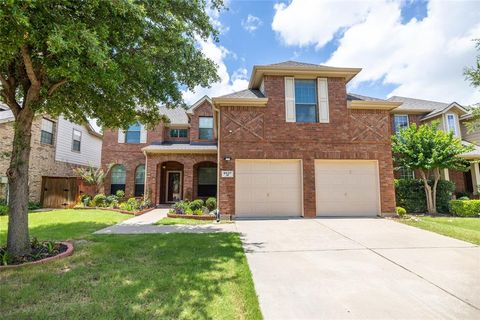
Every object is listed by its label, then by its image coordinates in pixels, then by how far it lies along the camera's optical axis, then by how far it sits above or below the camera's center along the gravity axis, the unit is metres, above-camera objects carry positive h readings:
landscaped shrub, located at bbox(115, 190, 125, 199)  15.97 -0.60
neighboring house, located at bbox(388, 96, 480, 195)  15.49 +4.09
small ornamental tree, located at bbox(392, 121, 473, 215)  12.50 +1.71
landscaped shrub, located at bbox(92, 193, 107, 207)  14.62 -0.97
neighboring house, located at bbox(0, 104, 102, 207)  13.88 +1.78
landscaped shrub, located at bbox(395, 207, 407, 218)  11.36 -1.32
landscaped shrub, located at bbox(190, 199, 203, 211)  11.72 -0.99
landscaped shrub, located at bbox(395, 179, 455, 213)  13.41 -0.63
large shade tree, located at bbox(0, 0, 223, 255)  4.07 +2.69
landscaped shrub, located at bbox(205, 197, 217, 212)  12.09 -0.98
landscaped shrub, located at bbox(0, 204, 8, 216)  11.98 -1.22
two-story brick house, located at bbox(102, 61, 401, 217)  11.01 +1.68
